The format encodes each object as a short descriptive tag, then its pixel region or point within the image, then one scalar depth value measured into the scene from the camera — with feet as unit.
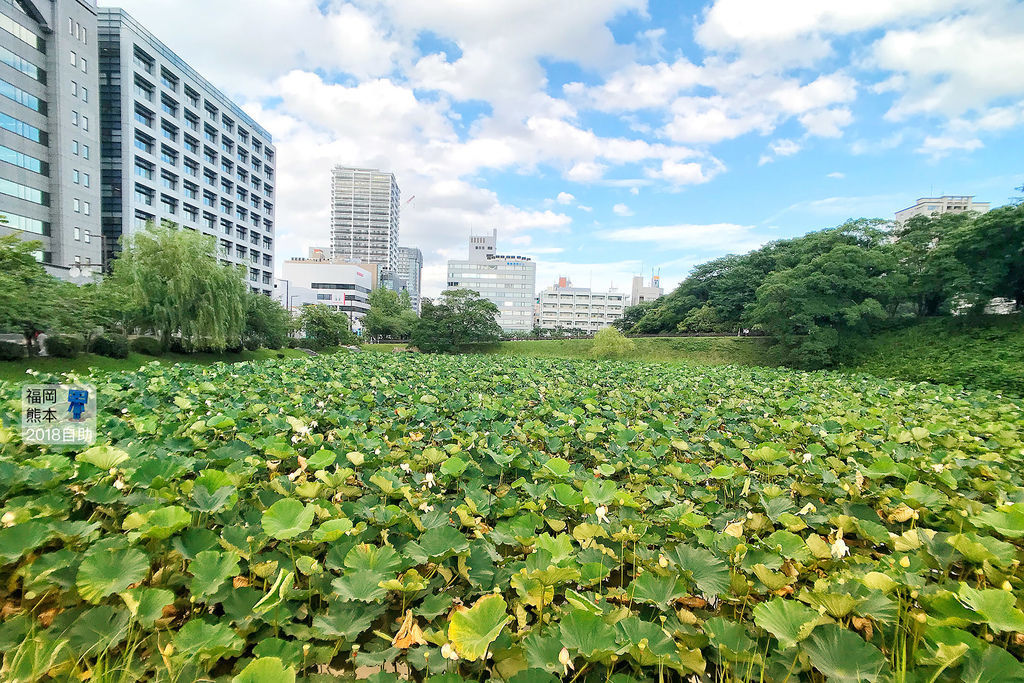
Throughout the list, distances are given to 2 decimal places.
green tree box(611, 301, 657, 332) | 183.01
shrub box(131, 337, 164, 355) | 62.64
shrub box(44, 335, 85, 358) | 51.01
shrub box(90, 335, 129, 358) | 55.52
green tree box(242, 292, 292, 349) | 88.53
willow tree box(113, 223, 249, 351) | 59.52
